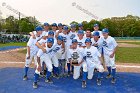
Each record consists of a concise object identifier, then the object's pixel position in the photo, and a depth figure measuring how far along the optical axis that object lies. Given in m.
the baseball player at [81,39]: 3.95
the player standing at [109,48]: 3.91
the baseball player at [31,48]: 3.88
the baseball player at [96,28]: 4.07
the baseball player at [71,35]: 4.19
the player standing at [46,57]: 3.50
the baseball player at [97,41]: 3.96
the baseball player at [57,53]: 3.88
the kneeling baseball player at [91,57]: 3.74
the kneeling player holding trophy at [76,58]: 3.83
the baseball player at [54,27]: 4.09
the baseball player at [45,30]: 3.96
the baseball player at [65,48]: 4.14
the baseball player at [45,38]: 3.73
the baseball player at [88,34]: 4.00
